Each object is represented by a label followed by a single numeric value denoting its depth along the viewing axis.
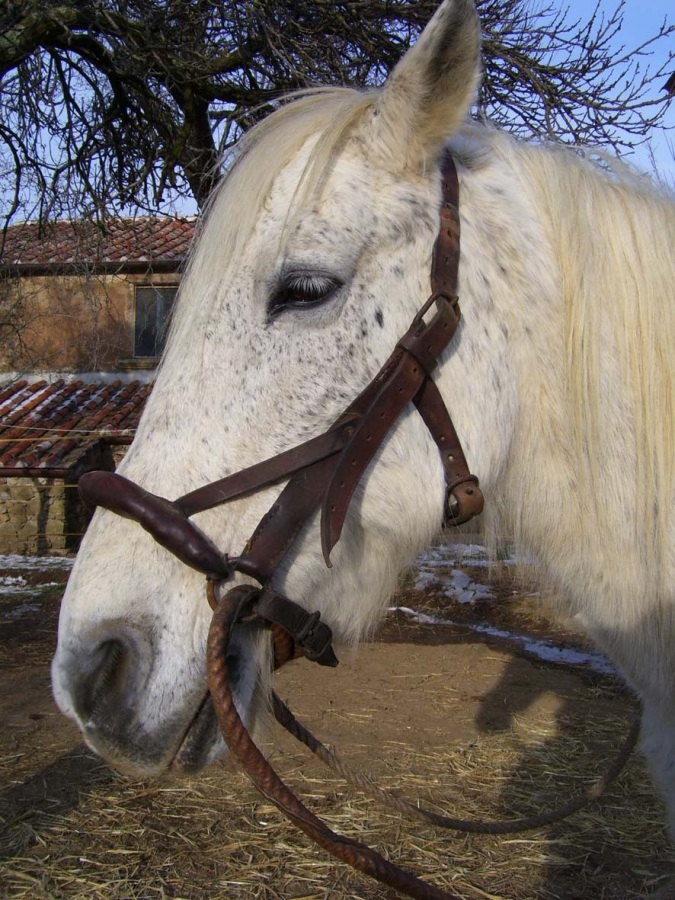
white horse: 1.33
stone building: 10.52
